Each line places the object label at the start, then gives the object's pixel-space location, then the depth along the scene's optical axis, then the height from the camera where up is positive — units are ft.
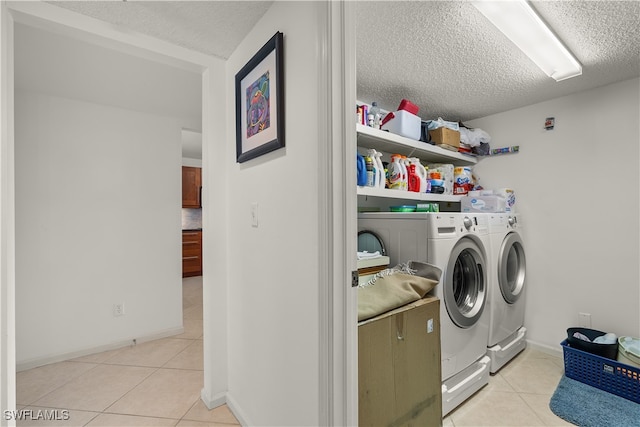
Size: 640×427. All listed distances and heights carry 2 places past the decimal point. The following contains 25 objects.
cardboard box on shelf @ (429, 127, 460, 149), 8.23 +2.21
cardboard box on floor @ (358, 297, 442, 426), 4.03 -2.29
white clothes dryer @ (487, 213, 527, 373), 6.97 -1.97
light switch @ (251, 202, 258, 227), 4.75 +0.03
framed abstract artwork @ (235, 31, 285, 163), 4.13 +1.78
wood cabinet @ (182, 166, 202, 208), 17.56 +1.79
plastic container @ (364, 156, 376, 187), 6.64 +0.96
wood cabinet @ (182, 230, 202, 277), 17.24 -2.21
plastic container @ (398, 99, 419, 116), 7.43 +2.76
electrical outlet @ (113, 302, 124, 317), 8.30 -2.63
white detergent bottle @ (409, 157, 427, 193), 7.74 +1.10
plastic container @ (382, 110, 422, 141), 7.31 +2.28
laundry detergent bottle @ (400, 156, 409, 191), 7.27 +1.06
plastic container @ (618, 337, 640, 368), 6.14 -2.94
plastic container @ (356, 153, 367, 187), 6.25 +0.92
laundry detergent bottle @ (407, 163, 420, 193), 7.68 +0.92
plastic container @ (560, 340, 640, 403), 5.98 -3.47
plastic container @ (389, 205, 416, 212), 6.98 +0.13
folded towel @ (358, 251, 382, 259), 5.47 -0.77
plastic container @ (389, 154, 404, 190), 7.19 +1.02
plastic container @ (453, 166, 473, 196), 9.06 +1.04
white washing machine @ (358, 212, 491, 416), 5.54 -1.25
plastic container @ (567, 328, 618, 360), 6.53 -3.06
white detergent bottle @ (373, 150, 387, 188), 6.83 +0.99
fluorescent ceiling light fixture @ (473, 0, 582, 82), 4.50 +3.14
